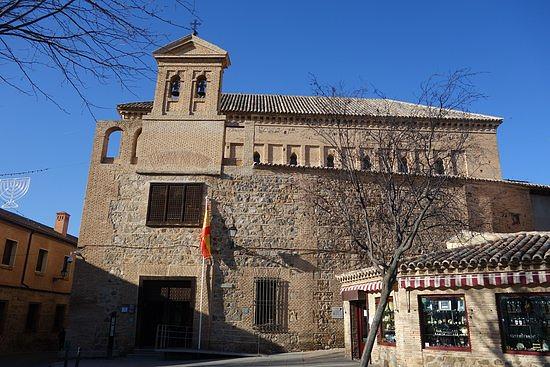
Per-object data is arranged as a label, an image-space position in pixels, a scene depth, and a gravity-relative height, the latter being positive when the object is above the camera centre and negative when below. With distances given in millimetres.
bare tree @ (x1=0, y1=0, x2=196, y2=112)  4129 +2758
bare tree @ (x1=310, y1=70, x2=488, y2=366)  9828 +4641
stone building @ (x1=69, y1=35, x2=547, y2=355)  16031 +2972
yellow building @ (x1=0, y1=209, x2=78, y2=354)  20125 +1085
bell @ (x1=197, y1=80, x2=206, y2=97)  19455 +9916
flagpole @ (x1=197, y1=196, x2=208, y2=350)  15541 +634
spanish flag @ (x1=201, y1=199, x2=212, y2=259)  16328 +2701
